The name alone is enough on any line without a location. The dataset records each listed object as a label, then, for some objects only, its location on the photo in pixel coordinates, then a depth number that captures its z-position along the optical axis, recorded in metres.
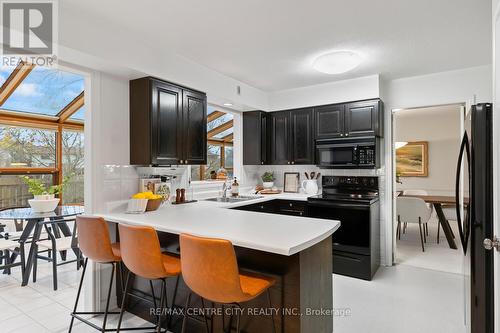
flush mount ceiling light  2.87
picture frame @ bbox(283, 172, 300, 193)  4.61
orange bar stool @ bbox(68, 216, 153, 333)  2.11
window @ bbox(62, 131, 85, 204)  4.88
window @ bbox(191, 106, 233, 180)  4.57
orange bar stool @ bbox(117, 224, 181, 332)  1.82
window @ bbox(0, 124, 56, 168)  4.22
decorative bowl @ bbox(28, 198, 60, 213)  3.46
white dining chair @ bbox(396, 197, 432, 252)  4.64
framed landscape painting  6.87
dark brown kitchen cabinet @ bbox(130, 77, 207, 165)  2.77
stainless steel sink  3.73
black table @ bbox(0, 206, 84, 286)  3.17
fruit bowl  2.74
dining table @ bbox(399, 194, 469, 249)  4.73
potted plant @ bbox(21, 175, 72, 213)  3.47
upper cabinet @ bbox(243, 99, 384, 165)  3.75
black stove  3.42
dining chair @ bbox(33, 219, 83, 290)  3.21
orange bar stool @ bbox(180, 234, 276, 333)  1.46
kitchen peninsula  1.70
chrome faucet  3.86
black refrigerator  1.59
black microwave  3.69
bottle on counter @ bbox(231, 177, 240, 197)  4.08
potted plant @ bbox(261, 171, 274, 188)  4.71
